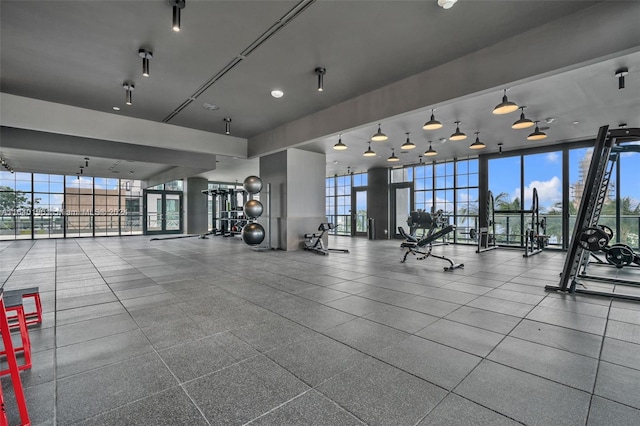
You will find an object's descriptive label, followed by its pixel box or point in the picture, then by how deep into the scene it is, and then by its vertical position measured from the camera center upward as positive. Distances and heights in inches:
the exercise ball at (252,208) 324.8 +4.4
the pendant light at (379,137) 249.8 +63.5
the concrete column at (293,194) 342.6 +21.4
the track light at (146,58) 163.3 +87.7
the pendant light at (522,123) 206.1 +62.5
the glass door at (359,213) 555.8 -2.8
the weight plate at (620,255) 219.3 -34.3
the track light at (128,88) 203.8 +87.8
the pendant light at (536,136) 245.8 +62.8
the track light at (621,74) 171.8 +81.1
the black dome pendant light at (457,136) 248.2 +63.2
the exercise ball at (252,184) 330.0 +31.4
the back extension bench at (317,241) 333.0 -35.1
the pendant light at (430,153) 328.6 +65.2
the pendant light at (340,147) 277.7 +61.5
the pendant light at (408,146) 292.3 +65.4
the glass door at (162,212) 632.4 +0.9
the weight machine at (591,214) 160.4 -2.0
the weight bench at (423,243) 258.1 -28.4
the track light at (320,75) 187.1 +88.6
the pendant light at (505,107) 174.7 +62.3
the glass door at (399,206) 502.0 +9.3
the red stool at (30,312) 101.7 -40.6
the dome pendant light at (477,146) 295.5 +65.8
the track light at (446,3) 122.7 +87.6
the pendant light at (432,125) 212.0 +62.9
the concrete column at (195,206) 616.4 +13.1
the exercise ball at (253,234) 328.2 -24.5
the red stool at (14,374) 60.4 -33.3
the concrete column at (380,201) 512.7 +18.6
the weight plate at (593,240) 156.9 -15.8
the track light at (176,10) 122.8 +86.1
